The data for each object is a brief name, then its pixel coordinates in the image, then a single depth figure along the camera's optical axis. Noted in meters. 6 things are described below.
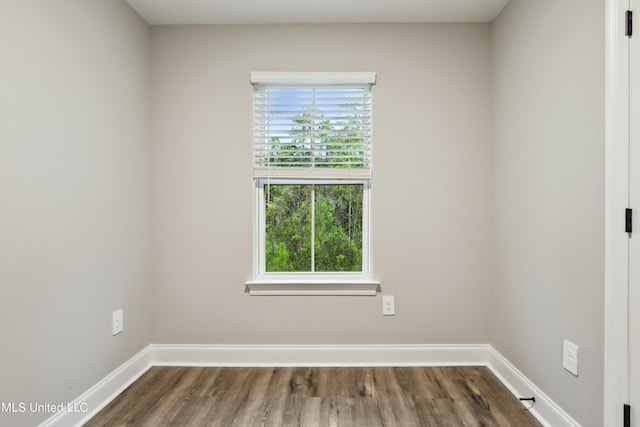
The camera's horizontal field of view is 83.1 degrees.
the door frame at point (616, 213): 1.41
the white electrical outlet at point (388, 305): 2.54
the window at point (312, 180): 2.56
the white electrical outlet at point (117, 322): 2.13
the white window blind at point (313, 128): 2.57
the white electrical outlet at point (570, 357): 1.66
